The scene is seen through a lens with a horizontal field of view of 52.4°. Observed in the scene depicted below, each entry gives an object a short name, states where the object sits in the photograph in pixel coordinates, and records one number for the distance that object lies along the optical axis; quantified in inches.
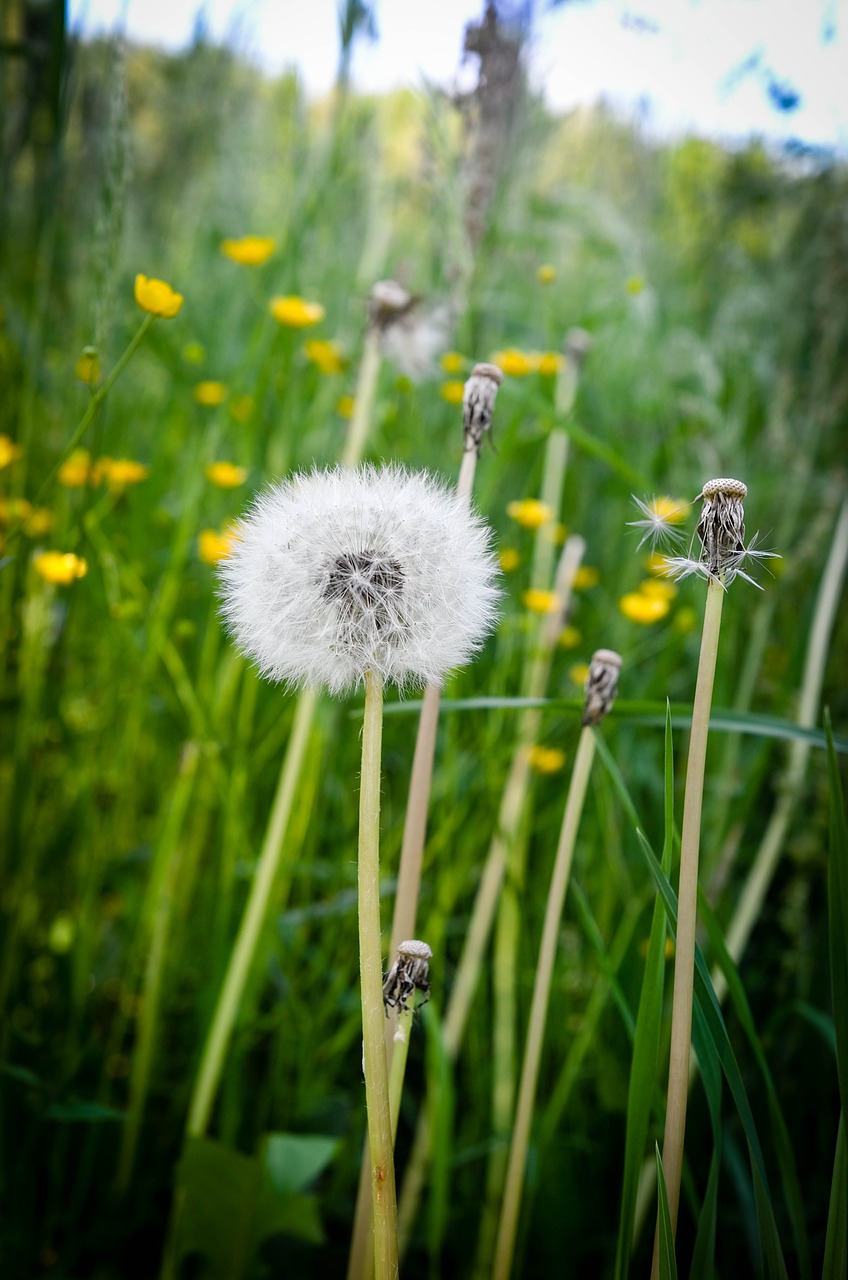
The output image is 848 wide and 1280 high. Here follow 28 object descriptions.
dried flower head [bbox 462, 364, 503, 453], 20.6
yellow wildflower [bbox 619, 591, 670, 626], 39.6
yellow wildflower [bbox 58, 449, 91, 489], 45.6
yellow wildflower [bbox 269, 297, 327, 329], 41.9
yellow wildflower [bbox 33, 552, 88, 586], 33.6
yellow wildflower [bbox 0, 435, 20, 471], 41.2
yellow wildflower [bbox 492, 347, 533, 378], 49.1
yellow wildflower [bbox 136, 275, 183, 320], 24.4
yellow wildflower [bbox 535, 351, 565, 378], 47.5
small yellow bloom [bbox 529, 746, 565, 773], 40.5
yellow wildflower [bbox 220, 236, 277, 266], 47.8
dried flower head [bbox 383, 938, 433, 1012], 17.2
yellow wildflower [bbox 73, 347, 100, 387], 22.9
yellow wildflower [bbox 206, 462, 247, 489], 42.7
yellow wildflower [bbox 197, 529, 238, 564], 40.1
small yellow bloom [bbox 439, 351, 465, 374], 42.8
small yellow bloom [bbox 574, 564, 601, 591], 53.0
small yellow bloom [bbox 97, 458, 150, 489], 44.0
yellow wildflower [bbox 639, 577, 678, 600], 43.8
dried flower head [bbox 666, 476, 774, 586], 15.6
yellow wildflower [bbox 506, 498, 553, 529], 41.4
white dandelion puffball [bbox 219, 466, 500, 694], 17.5
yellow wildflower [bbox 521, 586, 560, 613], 40.6
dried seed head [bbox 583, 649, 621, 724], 21.7
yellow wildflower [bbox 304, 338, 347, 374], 49.2
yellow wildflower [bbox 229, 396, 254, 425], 48.9
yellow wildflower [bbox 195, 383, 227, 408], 53.1
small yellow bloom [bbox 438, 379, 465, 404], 46.4
